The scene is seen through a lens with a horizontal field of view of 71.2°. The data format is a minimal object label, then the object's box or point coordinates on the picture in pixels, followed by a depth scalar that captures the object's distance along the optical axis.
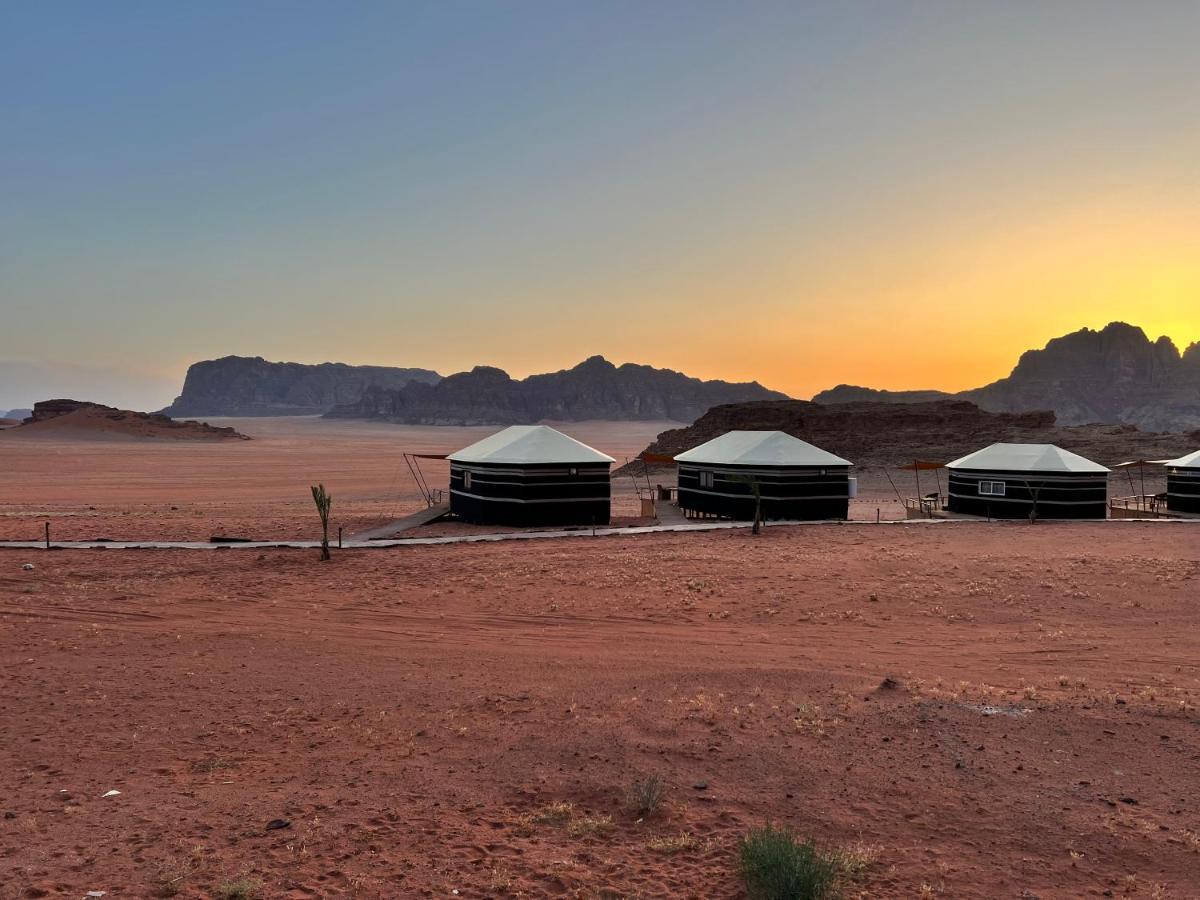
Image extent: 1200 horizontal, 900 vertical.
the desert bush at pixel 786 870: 5.06
